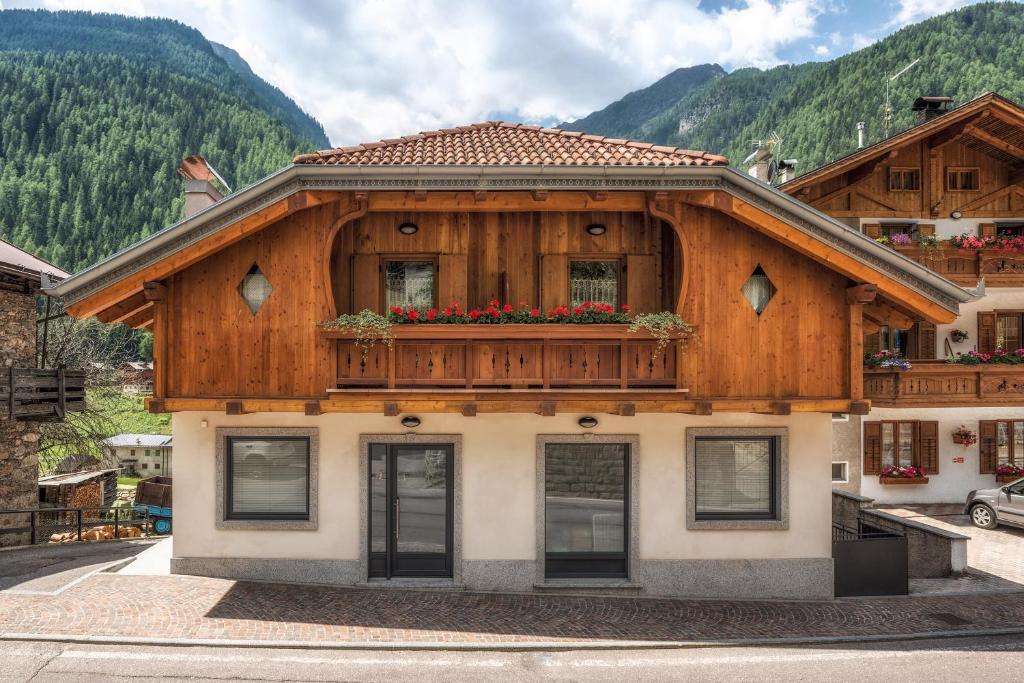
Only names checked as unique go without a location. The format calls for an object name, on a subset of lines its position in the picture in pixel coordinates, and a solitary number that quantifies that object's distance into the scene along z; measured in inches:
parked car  604.4
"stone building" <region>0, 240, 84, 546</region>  617.6
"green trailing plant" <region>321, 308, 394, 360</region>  380.5
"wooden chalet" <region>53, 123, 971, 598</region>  386.3
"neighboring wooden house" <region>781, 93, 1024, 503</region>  719.1
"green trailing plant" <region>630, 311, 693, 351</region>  383.9
